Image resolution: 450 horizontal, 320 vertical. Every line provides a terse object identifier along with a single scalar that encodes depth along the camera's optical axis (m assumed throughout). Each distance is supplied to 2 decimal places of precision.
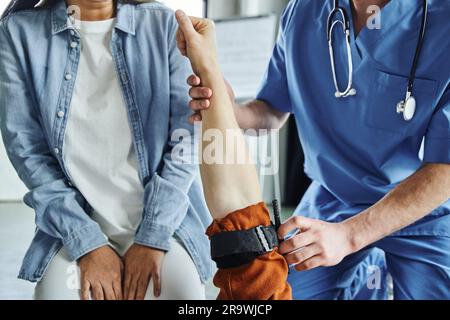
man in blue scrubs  0.77
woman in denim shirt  0.70
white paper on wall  1.42
